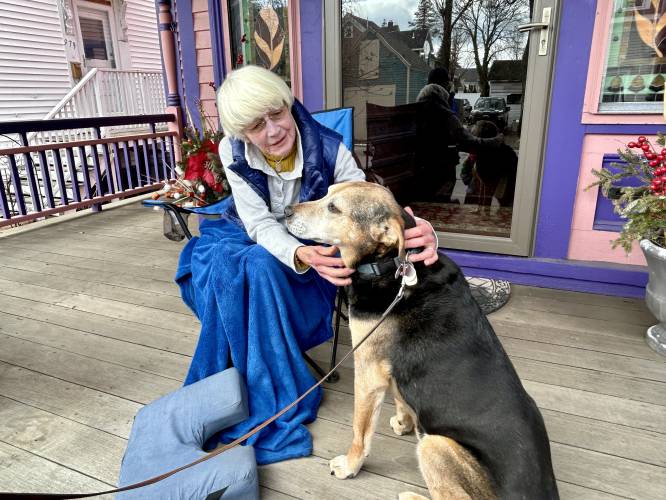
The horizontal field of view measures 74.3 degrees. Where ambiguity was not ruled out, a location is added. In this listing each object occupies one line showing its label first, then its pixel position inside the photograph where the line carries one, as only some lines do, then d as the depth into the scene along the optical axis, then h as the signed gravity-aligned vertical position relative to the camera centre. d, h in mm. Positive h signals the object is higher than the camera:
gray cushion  1306 -1060
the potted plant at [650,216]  1944 -484
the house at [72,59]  8031 +1003
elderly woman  1668 -602
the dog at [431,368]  1079 -710
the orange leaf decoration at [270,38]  3494 +556
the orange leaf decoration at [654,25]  2408 +424
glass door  3039 +27
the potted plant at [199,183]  2648 -422
